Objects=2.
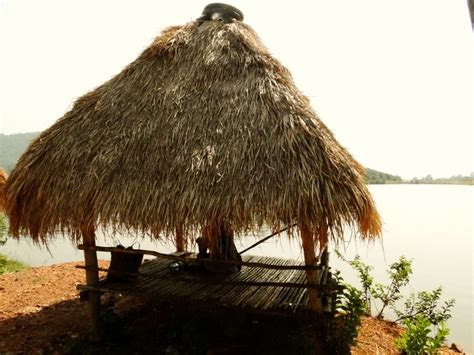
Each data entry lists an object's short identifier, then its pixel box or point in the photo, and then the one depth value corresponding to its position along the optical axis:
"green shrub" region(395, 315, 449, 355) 3.56
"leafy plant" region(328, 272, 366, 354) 3.59
